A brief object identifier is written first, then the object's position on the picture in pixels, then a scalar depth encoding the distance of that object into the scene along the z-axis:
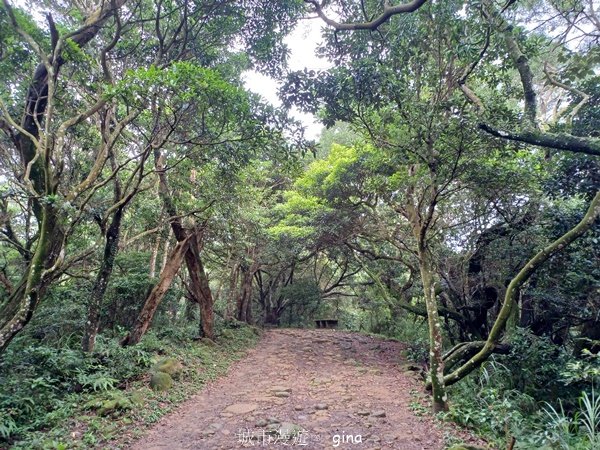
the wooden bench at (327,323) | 18.47
